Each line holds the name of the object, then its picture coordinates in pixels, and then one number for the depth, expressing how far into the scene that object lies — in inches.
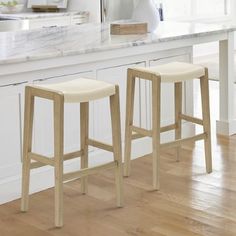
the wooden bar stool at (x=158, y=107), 198.1
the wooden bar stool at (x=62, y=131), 169.1
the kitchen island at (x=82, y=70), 191.0
